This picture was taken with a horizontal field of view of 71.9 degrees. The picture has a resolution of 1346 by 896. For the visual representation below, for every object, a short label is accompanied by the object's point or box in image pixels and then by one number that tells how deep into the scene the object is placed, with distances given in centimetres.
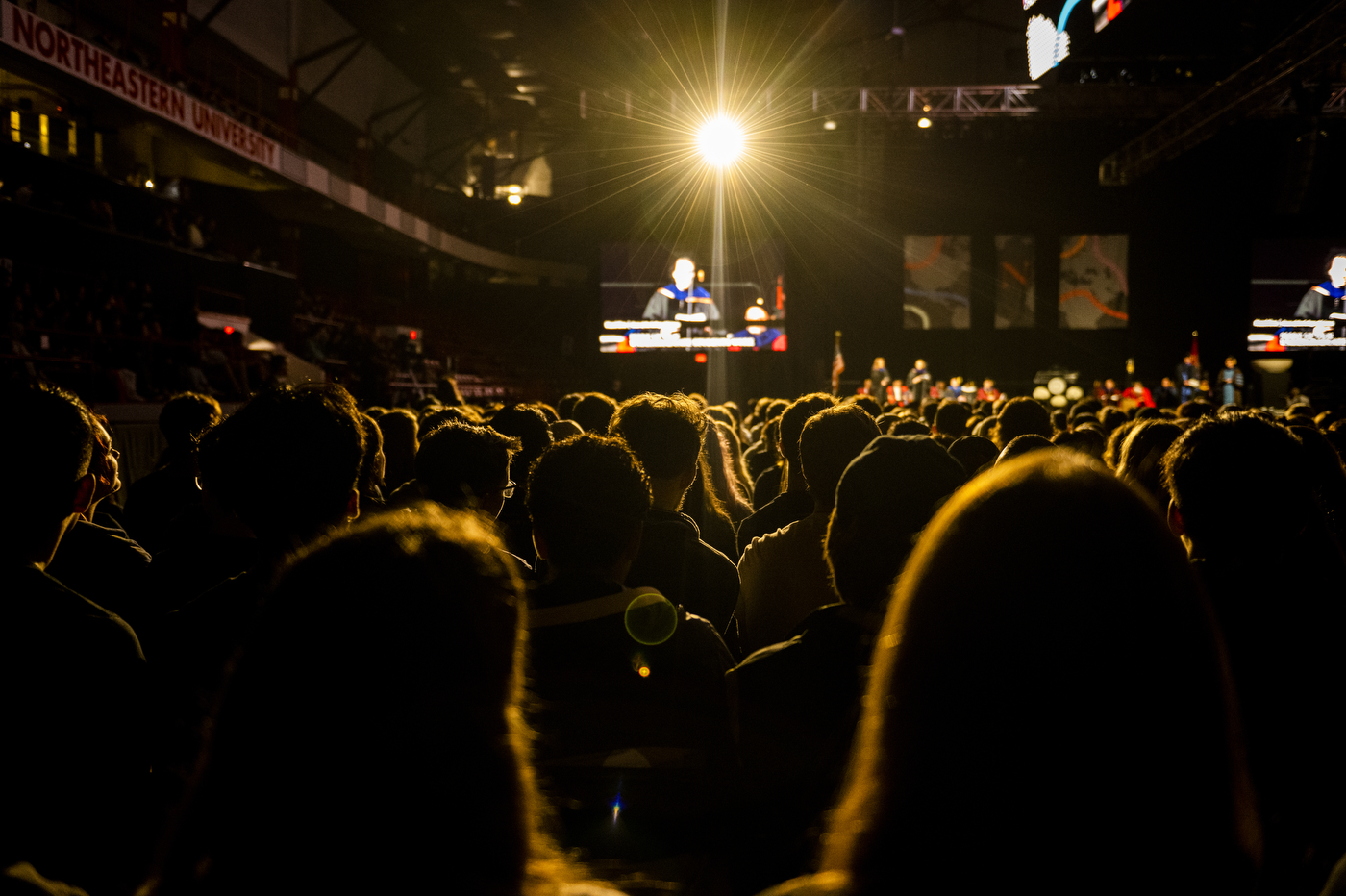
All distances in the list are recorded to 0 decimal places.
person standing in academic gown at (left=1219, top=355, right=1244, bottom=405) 1986
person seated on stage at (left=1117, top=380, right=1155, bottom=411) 1820
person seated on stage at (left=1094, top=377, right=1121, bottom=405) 1844
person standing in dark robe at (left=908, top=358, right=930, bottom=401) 2048
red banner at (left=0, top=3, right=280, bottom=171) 1006
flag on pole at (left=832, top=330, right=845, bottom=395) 2005
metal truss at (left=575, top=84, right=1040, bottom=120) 1747
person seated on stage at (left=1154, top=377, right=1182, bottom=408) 1975
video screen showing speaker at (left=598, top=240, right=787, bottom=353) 2377
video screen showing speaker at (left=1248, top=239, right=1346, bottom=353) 2120
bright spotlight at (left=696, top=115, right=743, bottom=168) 2259
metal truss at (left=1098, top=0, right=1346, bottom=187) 1056
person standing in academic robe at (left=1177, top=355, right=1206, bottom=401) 1975
